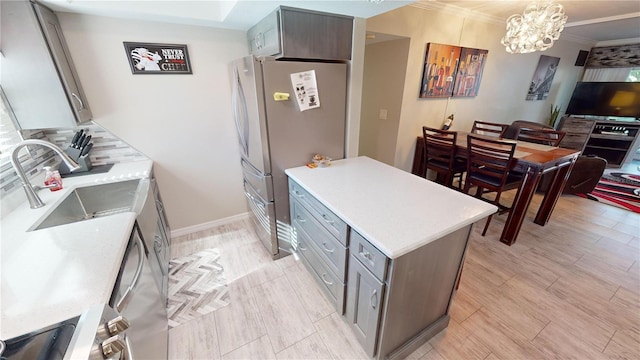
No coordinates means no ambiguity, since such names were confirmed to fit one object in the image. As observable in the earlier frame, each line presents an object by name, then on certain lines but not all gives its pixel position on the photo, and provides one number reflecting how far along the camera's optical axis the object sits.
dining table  2.13
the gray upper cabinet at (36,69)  1.34
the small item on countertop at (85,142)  1.83
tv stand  4.42
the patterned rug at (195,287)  1.68
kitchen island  1.08
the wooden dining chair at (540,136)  2.77
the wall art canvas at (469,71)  3.25
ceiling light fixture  2.21
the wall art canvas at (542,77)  4.32
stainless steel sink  1.47
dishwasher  0.88
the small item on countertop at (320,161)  1.95
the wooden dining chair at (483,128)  3.17
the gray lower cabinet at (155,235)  1.39
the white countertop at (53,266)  0.70
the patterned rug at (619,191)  3.17
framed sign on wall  1.88
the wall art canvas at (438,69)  2.96
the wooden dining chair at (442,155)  2.78
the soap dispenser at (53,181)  1.50
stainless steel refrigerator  1.64
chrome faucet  1.12
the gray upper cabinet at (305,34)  1.57
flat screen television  4.46
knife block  1.75
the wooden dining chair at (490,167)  2.24
